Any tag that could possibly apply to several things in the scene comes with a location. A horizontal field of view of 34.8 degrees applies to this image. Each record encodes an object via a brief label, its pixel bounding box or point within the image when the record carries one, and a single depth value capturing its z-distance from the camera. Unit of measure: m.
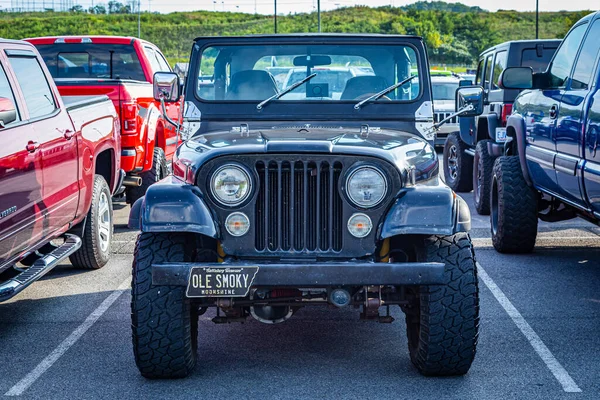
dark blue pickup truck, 6.48
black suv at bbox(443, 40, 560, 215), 10.91
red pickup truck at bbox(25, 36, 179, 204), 9.63
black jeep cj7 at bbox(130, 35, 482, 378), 4.57
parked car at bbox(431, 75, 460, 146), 18.64
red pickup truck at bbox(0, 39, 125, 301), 5.72
